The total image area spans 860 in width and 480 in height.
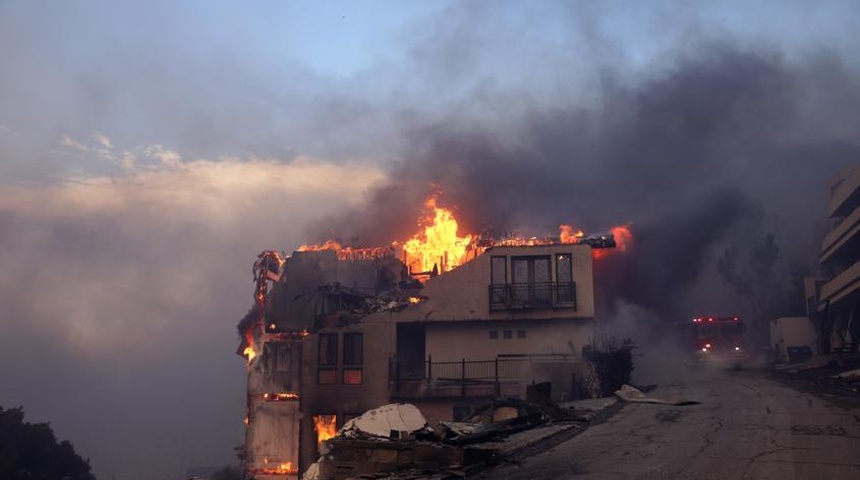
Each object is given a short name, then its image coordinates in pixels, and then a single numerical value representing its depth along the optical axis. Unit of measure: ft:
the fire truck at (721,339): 137.69
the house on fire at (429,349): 115.96
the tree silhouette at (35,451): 136.67
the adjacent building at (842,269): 143.02
